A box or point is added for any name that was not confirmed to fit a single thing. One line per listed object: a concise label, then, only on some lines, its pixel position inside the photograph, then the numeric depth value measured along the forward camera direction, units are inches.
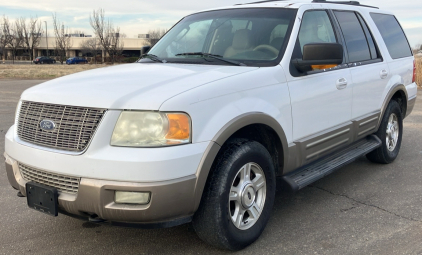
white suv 105.5
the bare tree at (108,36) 1904.5
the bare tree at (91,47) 2351.7
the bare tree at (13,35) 2117.4
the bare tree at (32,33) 2170.4
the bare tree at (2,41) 2119.2
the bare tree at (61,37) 2060.8
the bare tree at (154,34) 2496.6
